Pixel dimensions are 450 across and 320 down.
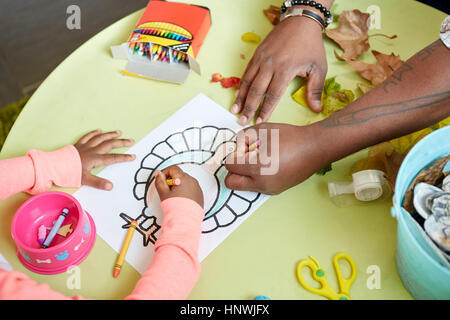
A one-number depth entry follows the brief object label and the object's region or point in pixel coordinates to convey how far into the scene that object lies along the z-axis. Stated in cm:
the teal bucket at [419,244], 51
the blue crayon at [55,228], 65
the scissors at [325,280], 61
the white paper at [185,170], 68
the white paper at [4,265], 64
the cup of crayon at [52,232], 62
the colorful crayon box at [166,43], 85
